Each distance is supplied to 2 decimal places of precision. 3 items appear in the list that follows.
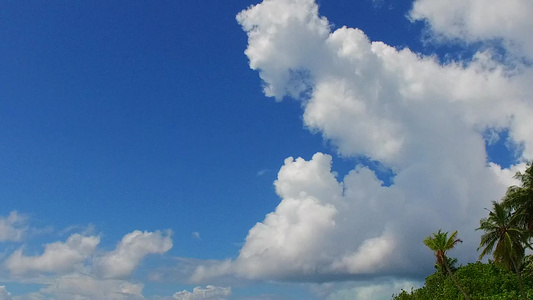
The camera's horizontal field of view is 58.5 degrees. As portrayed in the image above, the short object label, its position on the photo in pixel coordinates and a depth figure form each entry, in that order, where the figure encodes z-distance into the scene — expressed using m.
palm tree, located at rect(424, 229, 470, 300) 54.53
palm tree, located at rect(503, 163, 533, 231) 48.28
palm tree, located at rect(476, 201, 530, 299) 48.72
